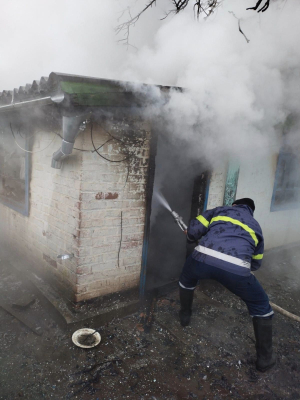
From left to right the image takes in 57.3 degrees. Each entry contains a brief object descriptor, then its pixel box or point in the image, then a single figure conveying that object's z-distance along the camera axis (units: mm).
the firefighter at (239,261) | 3404
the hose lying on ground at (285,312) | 4494
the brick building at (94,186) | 3760
